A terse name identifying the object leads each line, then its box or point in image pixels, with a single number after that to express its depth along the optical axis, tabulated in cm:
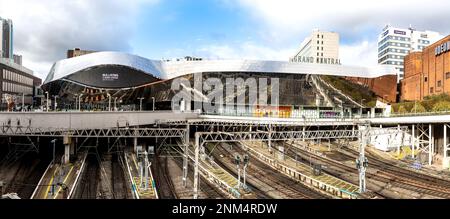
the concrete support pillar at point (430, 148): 4831
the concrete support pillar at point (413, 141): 5172
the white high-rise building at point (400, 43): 14225
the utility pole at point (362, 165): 3400
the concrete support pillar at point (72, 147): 4762
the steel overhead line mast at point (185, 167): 3634
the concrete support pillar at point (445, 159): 4569
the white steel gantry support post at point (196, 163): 3021
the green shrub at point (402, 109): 7502
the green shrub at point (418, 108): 6612
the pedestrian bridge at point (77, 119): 3862
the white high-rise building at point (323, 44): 14675
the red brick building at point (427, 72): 7300
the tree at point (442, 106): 6014
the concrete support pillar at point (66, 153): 4472
